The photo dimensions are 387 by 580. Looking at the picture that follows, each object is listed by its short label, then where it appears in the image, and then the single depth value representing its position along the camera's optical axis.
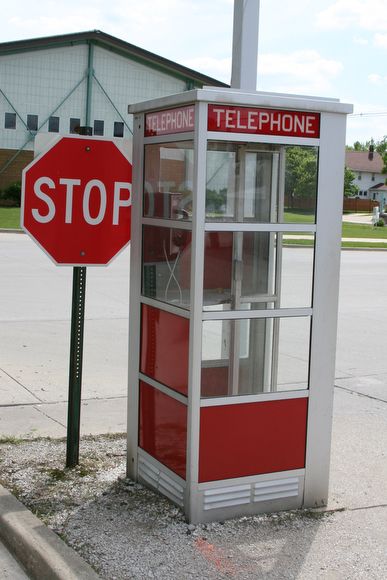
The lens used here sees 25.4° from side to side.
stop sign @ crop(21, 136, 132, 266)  4.78
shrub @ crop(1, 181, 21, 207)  50.41
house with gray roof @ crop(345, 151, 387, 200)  125.91
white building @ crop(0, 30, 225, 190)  48.16
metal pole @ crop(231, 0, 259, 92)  4.82
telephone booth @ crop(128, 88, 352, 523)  4.29
